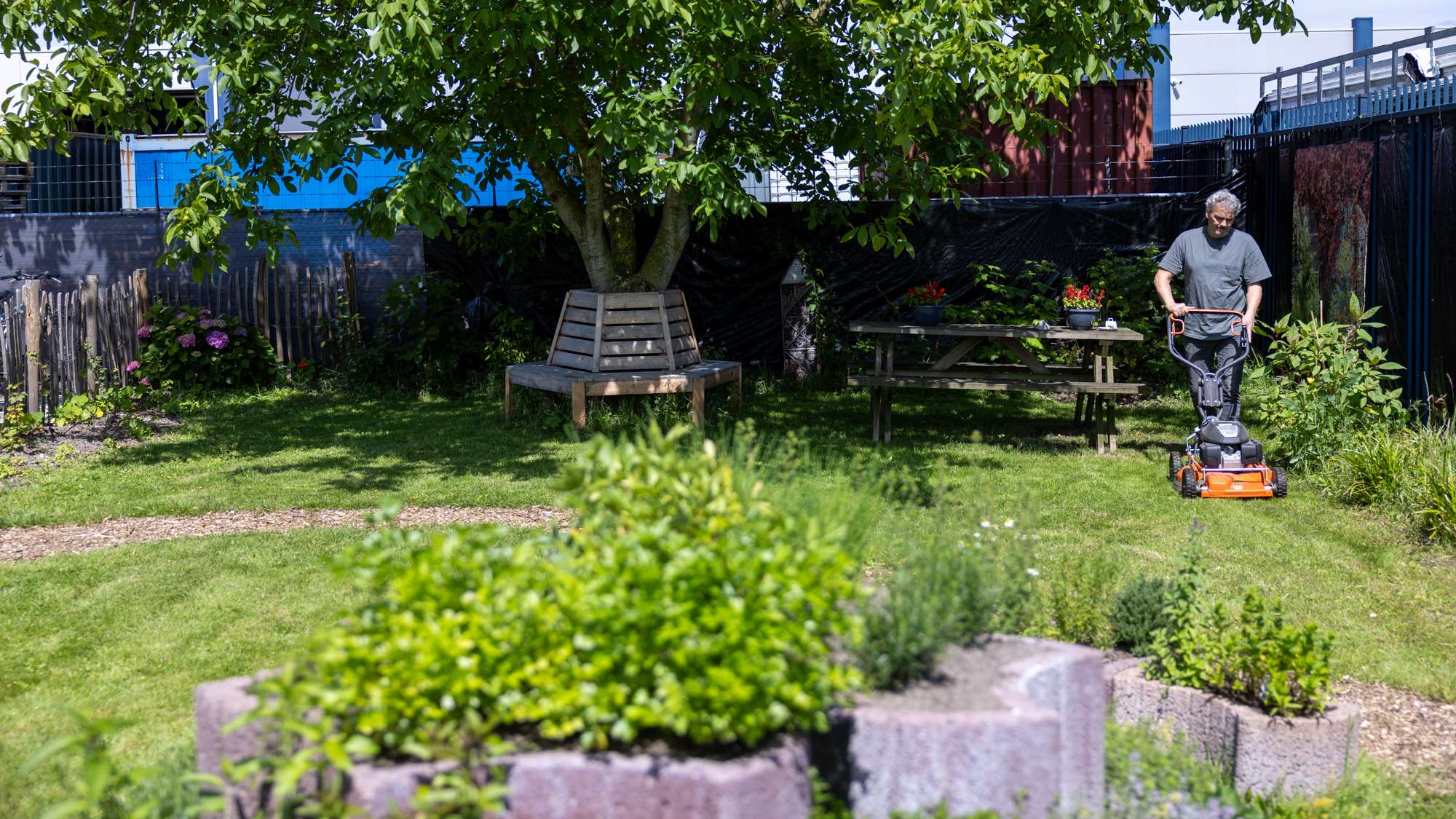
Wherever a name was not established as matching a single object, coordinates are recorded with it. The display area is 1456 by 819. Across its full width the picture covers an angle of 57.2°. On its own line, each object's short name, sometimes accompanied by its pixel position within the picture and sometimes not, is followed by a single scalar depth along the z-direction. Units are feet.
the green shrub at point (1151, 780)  11.60
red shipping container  53.36
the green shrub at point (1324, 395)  26.73
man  26.37
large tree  25.03
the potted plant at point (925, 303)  33.35
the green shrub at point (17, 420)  31.78
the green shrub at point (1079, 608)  15.47
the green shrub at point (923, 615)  11.00
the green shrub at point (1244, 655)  13.04
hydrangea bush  40.01
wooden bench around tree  33.24
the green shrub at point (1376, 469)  24.09
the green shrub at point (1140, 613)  14.82
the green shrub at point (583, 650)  9.37
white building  60.85
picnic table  31.22
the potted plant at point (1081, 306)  32.01
